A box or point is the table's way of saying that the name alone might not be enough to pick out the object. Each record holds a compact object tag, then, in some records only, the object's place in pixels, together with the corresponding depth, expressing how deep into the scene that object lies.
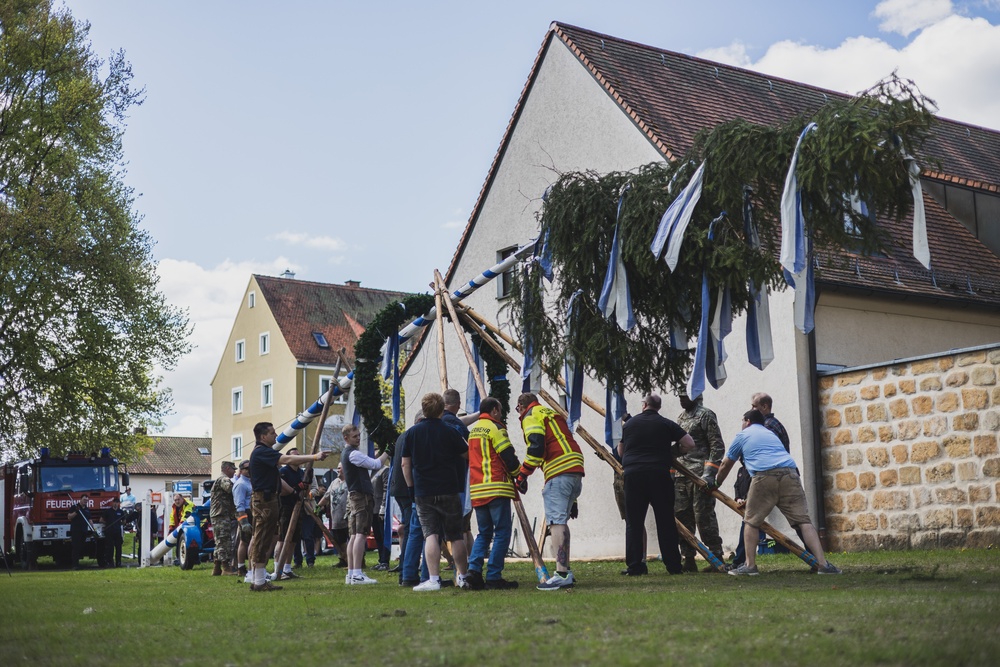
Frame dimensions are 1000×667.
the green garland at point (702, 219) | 9.95
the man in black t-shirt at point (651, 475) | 12.26
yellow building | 54.38
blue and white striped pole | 15.07
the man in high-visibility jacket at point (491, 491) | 11.35
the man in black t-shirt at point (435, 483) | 11.39
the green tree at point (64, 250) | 28.97
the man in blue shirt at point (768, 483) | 11.60
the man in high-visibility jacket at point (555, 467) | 11.27
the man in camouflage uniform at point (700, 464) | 13.65
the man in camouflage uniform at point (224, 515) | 17.89
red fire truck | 26.33
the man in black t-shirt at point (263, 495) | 12.59
